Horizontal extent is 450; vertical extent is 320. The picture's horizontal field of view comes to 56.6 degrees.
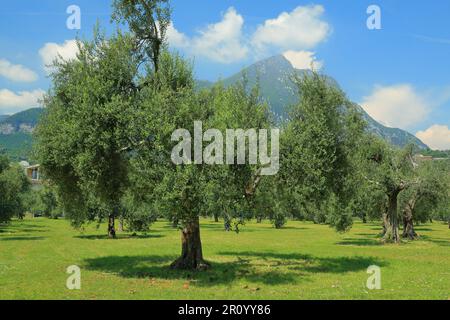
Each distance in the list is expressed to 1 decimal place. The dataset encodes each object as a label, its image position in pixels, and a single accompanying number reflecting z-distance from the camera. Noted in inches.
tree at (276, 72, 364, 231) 1220.5
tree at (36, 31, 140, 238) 1016.9
